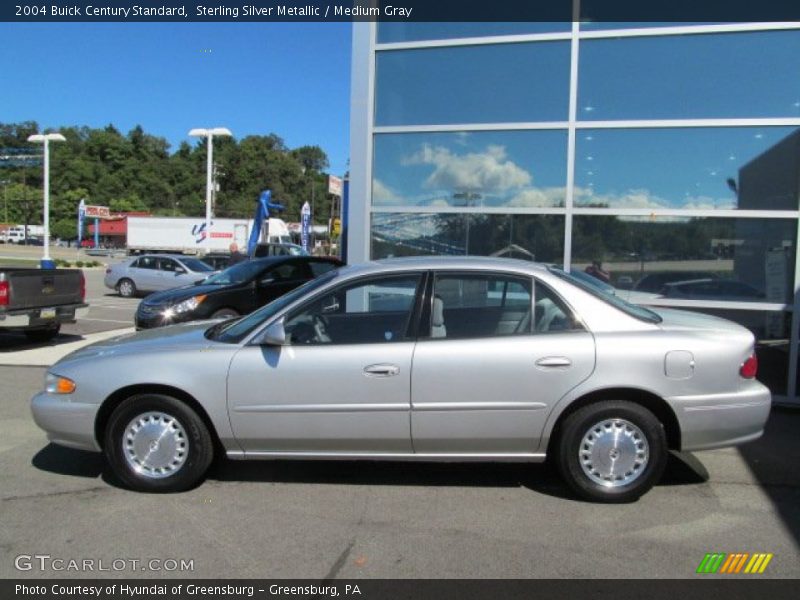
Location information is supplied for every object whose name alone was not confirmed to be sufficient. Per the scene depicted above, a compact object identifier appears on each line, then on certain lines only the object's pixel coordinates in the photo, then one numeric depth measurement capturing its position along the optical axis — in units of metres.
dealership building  7.21
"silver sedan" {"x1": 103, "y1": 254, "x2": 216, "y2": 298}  20.50
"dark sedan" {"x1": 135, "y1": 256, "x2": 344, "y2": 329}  9.84
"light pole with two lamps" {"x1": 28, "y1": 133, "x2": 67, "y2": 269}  23.81
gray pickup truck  9.60
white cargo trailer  44.56
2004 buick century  4.11
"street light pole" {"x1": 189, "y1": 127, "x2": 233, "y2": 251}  27.39
